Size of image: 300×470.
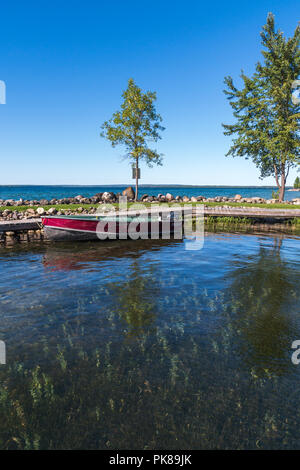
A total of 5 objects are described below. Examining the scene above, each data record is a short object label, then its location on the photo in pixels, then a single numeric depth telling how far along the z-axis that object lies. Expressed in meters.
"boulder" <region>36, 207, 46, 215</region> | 25.60
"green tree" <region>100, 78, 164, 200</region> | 30.08
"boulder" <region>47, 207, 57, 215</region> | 25.57
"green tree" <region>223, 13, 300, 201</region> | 34.12
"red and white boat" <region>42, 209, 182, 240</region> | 17.69
